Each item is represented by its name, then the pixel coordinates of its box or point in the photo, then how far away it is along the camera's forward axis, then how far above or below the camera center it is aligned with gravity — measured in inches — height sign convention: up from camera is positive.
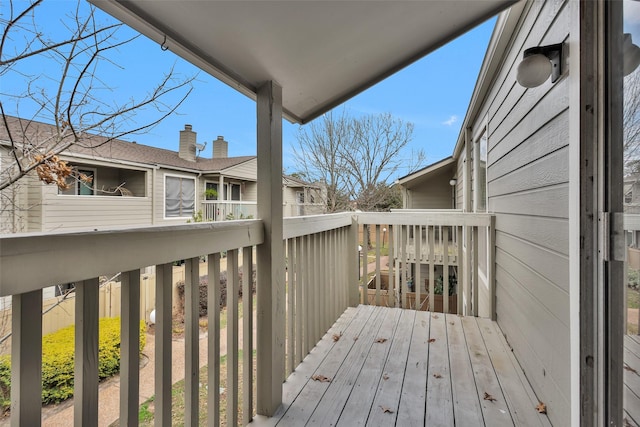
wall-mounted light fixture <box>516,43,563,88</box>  57.9 +29.6
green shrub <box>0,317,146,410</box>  98.2 -50.0
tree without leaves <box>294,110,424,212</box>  377.1 +74.2
